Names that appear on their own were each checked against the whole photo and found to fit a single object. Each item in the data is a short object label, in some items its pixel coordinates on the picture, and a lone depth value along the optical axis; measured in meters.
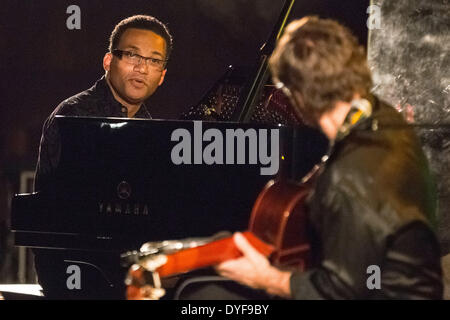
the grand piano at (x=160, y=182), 6.39
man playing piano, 7.41
